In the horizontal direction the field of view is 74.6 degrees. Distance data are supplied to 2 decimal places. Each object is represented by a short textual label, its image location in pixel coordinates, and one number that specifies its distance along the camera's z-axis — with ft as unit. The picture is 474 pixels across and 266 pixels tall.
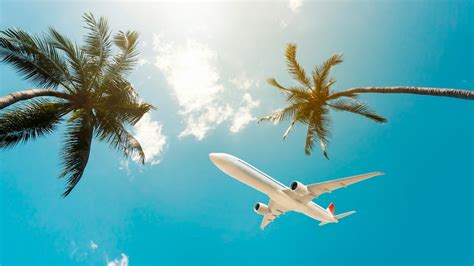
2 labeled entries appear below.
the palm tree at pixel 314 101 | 57.93
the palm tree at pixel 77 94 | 38.17
